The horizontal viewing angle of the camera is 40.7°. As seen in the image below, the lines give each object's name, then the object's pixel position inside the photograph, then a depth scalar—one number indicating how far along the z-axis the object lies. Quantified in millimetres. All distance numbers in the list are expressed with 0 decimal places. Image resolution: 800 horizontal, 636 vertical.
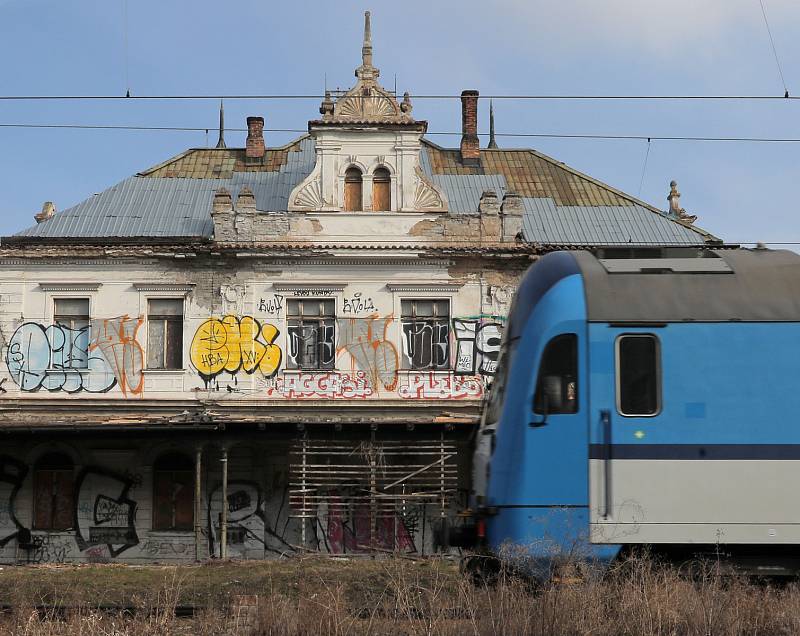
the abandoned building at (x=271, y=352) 23062
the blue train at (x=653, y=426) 10094
